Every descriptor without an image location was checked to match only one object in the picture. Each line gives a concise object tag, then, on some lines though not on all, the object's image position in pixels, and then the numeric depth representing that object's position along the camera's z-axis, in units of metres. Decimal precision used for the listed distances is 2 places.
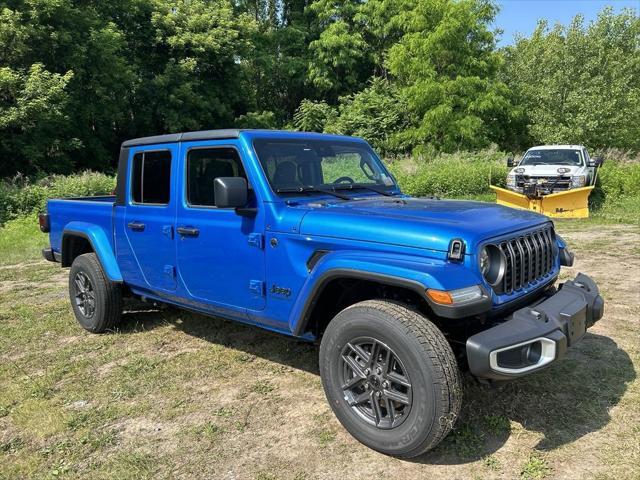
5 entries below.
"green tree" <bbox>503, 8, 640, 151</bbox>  24.12
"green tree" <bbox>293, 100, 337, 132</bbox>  29.80
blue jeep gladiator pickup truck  2.83
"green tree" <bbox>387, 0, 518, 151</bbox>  23.34
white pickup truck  13.45
